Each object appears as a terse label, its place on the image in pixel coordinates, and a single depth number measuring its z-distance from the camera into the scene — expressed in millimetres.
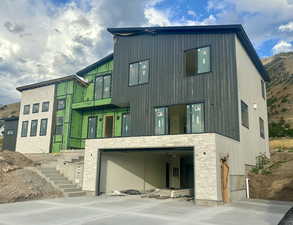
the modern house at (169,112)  12242
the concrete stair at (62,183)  13379
